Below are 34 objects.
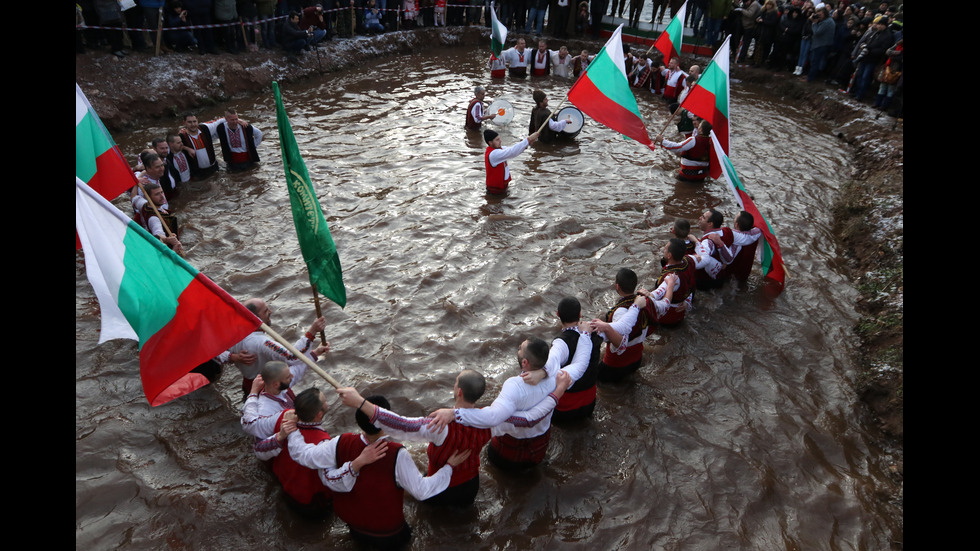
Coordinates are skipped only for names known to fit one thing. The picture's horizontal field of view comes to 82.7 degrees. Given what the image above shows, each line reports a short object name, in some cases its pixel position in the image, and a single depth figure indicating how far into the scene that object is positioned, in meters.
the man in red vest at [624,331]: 5.30
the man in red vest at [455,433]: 3.67
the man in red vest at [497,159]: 9.07
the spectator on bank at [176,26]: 13.30
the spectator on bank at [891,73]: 12.77
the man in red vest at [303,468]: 3.84
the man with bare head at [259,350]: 4.87
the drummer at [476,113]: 12.03
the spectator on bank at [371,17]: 18.05
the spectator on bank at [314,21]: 16.02
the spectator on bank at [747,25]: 17.19
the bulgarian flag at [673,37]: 13.88
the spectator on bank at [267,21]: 15.10
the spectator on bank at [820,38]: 14.78
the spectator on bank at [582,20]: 20.23
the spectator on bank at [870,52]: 13.34
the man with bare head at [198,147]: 9.22
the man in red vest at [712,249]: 7.14
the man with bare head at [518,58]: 16.33
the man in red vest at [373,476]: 3.61
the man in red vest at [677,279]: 6.37
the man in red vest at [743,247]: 7.25
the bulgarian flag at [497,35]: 15.52
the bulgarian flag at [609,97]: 8.70
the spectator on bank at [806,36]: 15.63
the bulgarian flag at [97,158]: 5.91
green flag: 4.21
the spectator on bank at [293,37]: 15.20
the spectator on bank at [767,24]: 16.48
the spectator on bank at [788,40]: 16.08
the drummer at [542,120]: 11.41
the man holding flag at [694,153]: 10.01
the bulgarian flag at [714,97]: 8.16
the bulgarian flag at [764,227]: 6.96
